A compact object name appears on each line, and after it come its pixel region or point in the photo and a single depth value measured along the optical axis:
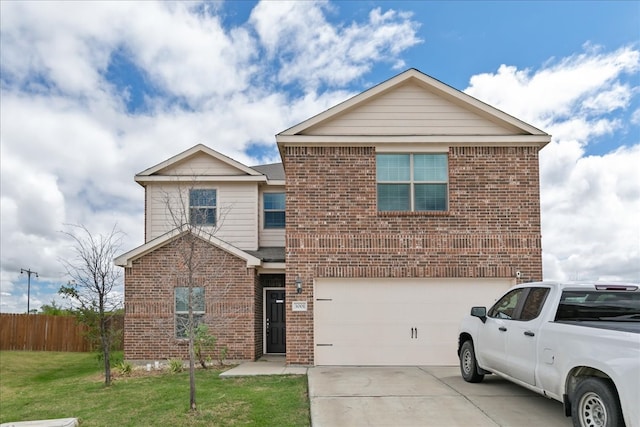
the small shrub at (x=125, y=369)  14.33
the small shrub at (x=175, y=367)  13.94
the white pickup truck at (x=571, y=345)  5.98
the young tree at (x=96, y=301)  13.09
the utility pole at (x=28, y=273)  40.65
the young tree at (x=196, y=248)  9.17
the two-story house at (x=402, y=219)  13.62
